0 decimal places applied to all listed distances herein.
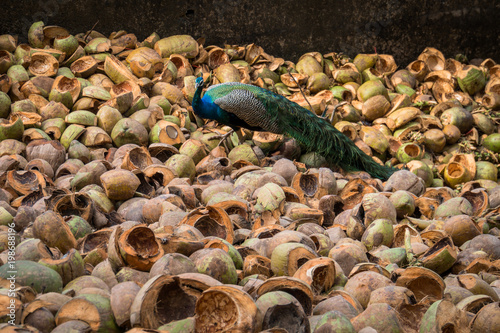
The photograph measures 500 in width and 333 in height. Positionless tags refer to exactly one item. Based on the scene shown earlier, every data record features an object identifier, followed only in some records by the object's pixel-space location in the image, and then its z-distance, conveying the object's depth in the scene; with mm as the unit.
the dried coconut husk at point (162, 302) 3662
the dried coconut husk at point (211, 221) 5816
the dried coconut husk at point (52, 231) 5055
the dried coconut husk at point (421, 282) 4906
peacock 9734
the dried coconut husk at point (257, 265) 5023
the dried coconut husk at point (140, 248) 4664
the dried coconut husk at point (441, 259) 5574
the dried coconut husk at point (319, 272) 4801
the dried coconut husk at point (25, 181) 6980
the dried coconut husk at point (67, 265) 4434
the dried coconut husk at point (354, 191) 7773
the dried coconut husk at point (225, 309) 3596
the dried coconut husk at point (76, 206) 6195
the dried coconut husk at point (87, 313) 3686
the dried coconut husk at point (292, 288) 4215
